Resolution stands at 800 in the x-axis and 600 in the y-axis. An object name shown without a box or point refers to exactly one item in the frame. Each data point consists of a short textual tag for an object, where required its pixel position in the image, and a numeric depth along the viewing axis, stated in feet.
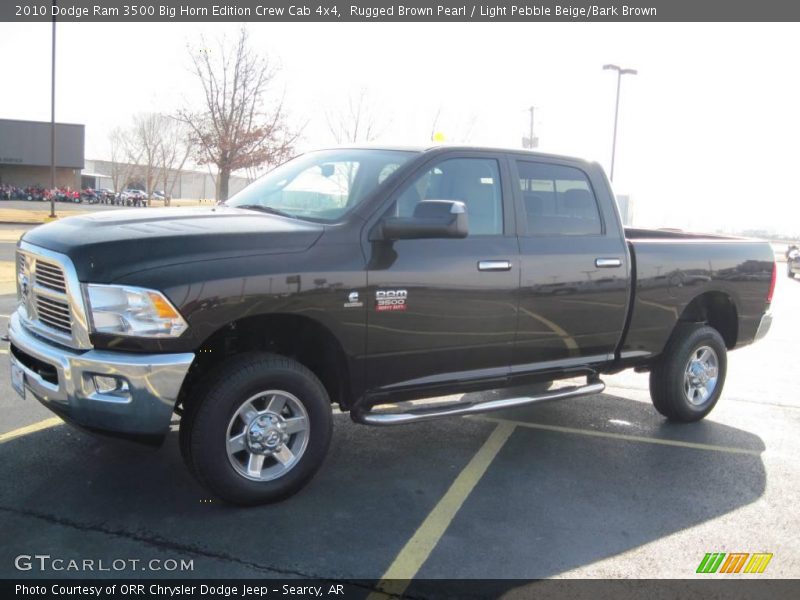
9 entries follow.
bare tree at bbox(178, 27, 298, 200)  74.13
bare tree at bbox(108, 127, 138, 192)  251.39
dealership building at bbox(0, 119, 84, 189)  200.75
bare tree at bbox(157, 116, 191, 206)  222.28
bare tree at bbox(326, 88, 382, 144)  79.97
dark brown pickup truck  11.75
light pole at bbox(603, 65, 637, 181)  89.10
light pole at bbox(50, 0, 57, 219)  89.51
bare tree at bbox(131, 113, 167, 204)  230.54
